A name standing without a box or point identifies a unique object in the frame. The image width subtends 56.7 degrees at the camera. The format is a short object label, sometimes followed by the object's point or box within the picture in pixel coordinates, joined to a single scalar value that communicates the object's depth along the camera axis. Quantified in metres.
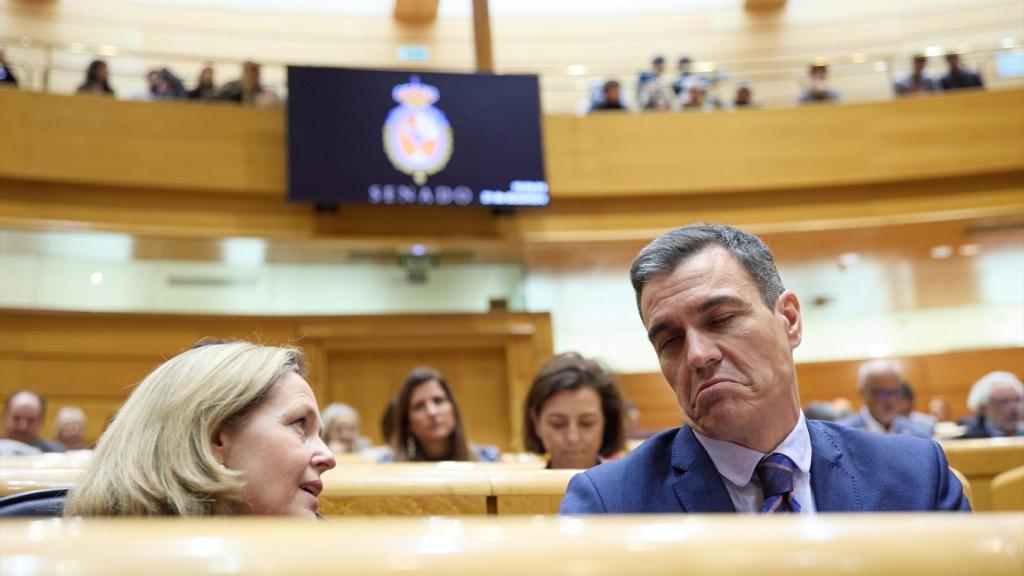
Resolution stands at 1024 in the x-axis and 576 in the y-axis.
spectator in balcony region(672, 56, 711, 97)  9.88
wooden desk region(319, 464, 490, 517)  1.91
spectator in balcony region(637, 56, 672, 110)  9.79
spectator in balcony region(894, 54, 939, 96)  9.57
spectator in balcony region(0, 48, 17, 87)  8.17
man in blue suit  1.59
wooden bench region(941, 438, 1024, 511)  3.55
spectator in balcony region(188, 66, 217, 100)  8.95
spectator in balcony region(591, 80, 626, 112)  9.65
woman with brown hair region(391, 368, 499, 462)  4.28
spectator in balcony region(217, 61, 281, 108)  8.99
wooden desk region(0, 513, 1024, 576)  0.34
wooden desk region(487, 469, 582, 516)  1.93
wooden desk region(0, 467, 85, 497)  1.84
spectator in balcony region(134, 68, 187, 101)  8.81
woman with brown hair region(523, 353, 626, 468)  3.27
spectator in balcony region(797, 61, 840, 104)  9.69
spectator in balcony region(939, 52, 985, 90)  9.45
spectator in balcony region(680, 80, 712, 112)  9.77
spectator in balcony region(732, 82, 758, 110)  9.80
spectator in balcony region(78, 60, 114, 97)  8.54
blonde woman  1.39
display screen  8.39
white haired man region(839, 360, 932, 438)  5.39
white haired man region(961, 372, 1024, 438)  5.25
